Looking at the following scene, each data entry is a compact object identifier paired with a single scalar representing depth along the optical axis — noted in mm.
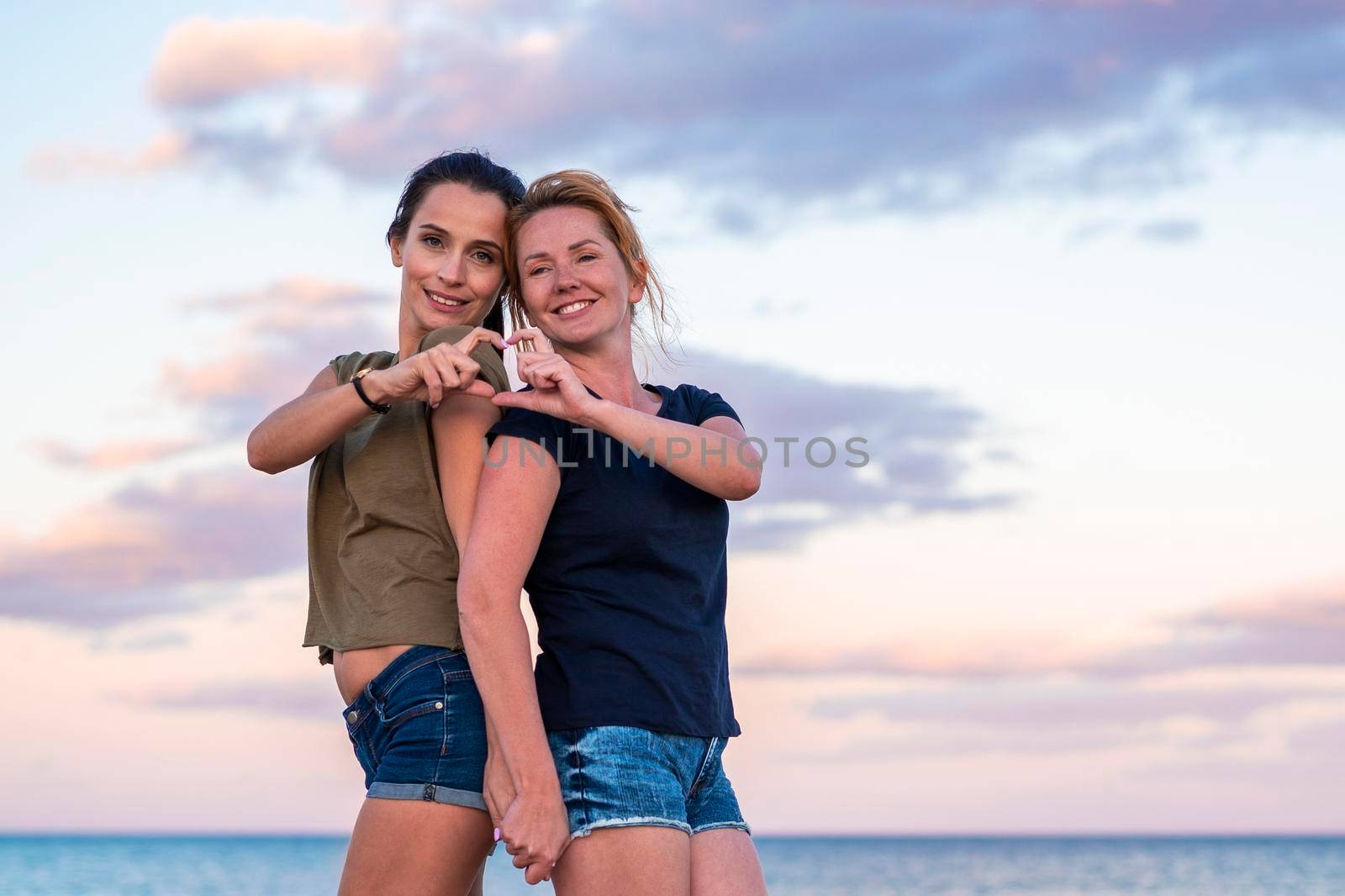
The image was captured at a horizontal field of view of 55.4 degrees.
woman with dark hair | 2871
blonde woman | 2781
